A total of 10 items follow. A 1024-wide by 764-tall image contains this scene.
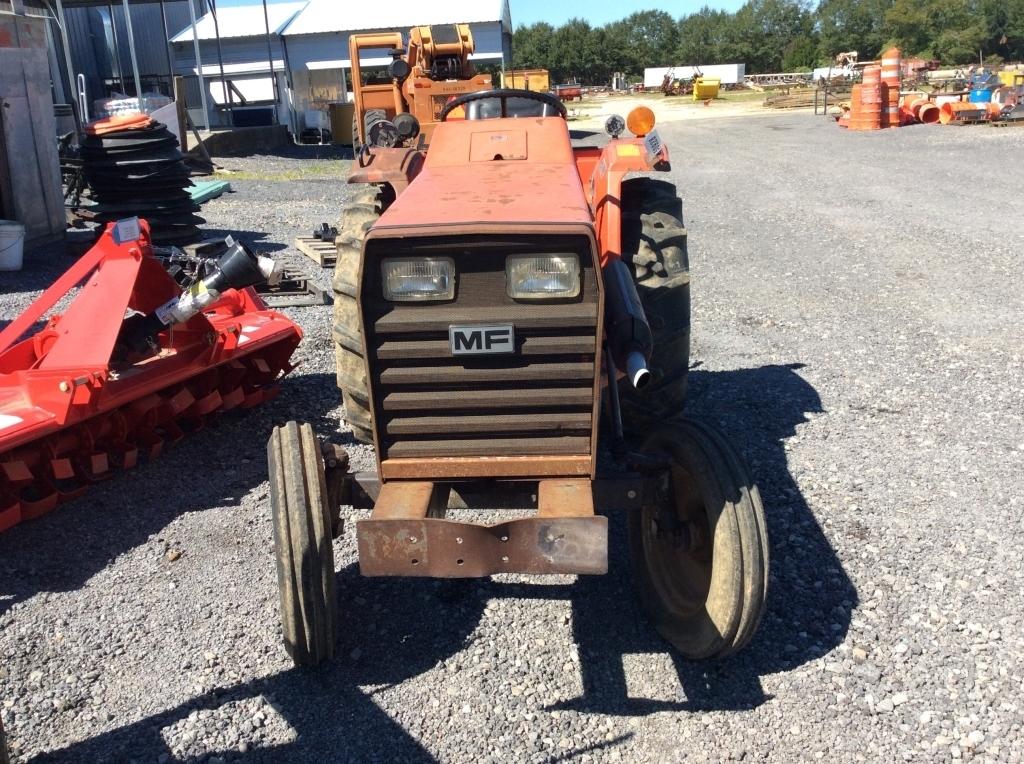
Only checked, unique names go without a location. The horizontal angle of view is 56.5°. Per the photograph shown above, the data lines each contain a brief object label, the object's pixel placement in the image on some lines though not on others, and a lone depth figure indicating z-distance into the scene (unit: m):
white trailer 61.25
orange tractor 2.83
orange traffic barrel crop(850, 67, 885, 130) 23.48
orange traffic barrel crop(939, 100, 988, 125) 22.83
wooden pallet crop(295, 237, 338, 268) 9.48
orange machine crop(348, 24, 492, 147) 11.93
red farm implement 4.17
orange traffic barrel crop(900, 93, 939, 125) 23.73
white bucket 9.09
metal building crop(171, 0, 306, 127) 26.17
